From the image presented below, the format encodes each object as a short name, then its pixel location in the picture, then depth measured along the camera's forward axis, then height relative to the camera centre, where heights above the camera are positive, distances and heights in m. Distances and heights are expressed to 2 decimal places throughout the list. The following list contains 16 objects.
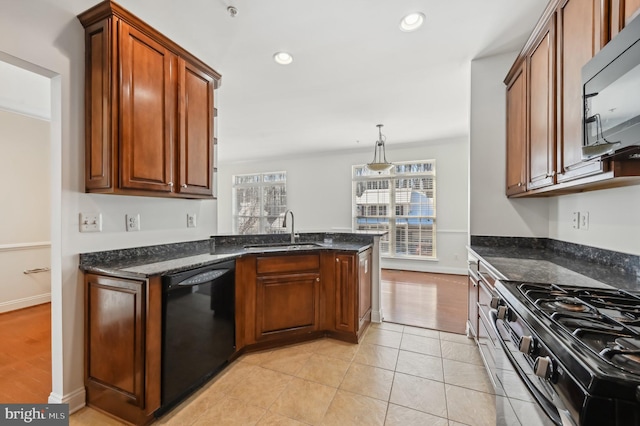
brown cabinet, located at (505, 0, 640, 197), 1.21 +0.75
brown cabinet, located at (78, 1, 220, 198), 1.73 +0.71
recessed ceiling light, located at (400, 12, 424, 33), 2.02 +1.46
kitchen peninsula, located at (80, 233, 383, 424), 1.59 -0.69
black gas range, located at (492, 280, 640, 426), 0.57 -0.37
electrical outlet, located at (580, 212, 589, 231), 1.94 -0.06
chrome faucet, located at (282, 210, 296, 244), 3.01 -0.30
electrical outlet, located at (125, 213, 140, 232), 2.05 -0.09
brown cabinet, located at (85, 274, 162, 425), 1.57 -0.82
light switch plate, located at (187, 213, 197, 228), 2.54 -0.09
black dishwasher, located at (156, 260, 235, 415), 1.67 -0.81
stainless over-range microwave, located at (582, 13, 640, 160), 0.97 +0.45
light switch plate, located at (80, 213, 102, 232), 1.79 -0.08
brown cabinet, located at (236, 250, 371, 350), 2.37 -0.81
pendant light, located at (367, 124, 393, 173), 4.39 +0.76
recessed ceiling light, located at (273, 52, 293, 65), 2.56 +1.48
